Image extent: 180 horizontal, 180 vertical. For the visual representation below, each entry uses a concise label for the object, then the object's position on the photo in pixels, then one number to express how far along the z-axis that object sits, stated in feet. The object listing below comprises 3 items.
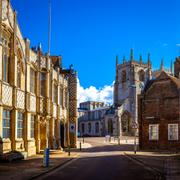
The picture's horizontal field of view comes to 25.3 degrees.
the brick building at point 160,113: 133.28
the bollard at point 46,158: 71.75
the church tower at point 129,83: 391.45
